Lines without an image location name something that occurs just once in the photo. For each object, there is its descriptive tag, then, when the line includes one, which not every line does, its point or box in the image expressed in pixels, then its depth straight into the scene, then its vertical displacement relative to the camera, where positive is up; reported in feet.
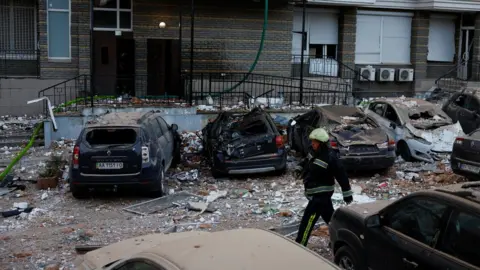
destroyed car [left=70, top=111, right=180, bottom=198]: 34.32 -5.41
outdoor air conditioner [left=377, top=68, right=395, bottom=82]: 77.97 -0.17
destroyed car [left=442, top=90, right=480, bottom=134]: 50.47 -3.04
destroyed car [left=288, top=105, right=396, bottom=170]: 40.09 -4.56
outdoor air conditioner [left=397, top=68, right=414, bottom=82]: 78.74 -0.22
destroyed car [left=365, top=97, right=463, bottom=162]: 44.04 -4.08
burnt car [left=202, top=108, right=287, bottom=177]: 39.93 -5.48
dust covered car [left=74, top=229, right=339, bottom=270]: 12.35 -4.06
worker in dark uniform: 24.11 -4.57
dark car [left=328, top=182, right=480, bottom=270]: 15.93 -4.84
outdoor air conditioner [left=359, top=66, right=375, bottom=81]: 77.10 -0.07
